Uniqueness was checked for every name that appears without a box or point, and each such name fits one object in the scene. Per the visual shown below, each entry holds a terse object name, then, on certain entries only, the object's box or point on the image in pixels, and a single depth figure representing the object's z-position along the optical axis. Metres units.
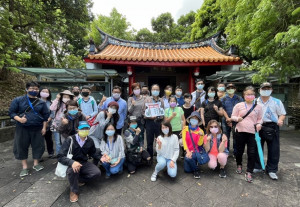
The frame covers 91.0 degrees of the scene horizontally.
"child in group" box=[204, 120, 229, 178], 2.90
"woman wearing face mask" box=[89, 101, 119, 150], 3.09
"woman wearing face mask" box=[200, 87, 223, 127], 3.30
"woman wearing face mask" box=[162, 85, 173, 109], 3.63
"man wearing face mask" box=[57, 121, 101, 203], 2.31
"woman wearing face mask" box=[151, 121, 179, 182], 2.84
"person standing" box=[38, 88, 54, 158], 3.43
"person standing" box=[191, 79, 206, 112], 3.89
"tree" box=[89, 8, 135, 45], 20.20
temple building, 6.09
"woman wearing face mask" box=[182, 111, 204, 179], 2.93
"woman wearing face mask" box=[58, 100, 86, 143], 2.89
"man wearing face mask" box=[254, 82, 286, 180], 2.74
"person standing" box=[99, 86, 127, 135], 3.43
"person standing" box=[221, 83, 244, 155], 3.41
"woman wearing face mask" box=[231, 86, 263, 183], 2.73
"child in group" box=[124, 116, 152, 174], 3.04
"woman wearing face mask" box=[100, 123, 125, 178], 2.82
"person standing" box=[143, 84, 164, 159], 3.28
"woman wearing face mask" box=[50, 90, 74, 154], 3.33
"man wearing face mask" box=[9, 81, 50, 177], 2.91
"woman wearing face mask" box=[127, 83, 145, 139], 3.42
